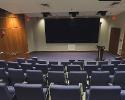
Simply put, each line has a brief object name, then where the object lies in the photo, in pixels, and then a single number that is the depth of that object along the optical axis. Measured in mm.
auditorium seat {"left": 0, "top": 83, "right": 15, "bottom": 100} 1754
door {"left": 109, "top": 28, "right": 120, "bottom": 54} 7191
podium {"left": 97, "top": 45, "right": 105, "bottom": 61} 6124
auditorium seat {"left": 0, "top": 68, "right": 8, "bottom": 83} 2788
